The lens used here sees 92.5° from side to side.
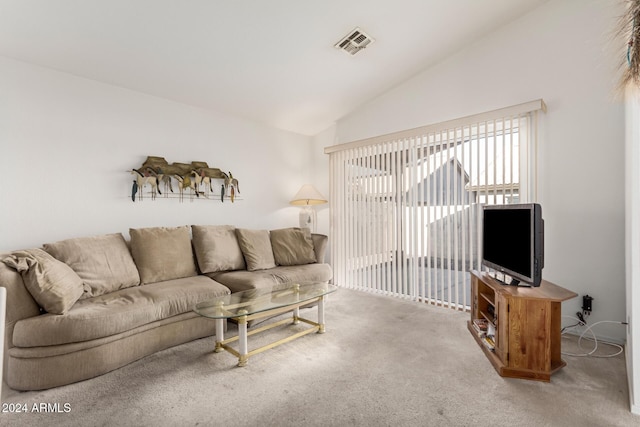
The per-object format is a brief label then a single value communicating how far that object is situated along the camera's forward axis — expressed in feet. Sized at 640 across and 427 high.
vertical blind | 9.88
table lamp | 14.53
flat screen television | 6.57
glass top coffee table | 7.00
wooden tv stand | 6.37
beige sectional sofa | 6.07
